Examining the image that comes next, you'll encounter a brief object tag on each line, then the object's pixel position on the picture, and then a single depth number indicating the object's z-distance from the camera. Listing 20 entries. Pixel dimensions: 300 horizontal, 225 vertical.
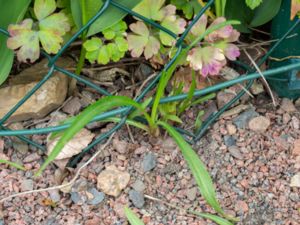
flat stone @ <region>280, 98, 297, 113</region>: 1.67
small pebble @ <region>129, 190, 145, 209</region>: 1.49
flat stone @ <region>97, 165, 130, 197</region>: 1.50
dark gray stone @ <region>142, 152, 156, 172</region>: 1.54
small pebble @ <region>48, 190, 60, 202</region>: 1.50
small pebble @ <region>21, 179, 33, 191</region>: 1.51
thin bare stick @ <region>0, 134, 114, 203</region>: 1.49
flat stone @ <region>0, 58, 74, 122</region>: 1.58
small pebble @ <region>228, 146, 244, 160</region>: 1.57
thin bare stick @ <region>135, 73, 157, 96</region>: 1.63
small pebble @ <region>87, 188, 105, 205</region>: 1.50
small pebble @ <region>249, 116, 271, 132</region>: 1.61
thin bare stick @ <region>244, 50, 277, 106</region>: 1.53
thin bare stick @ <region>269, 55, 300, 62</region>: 1.60
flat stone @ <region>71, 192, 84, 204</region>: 1.50
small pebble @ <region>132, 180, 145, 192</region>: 1.51
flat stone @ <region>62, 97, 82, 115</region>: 1.61
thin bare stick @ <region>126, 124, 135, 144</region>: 1.58
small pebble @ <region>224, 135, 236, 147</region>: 1.59
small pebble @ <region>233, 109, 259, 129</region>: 1.62
